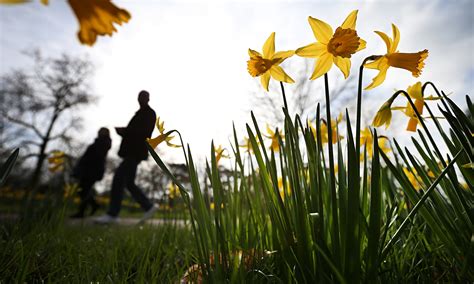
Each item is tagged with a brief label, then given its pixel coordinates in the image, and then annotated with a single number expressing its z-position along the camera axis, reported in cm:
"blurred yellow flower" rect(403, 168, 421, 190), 59
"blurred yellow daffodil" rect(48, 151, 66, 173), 206
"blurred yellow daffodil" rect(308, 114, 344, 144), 42
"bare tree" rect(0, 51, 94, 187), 1576
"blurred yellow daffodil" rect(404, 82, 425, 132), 29
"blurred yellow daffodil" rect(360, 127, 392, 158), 49
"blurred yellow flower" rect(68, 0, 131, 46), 13
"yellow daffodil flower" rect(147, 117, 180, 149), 25
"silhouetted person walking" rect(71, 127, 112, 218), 286
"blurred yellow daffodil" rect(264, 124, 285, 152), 40
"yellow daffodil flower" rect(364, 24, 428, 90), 23
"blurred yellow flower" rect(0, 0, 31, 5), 10
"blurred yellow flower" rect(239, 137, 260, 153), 47
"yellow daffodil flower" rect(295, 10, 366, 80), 22
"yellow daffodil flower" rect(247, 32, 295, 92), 26
